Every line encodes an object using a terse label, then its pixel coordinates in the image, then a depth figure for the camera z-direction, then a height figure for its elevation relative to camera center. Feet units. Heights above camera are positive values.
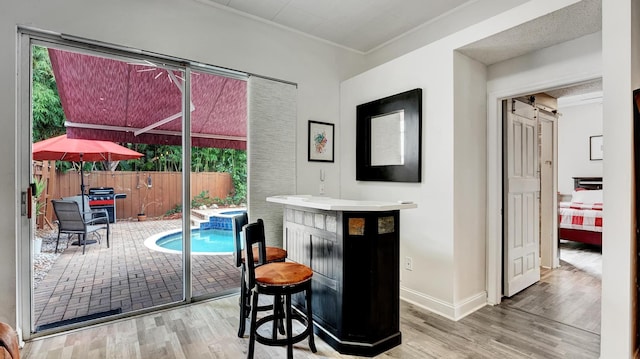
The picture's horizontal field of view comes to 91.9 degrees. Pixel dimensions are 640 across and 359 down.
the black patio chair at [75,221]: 8.85 -1.26
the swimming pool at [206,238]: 10.57 -2.22
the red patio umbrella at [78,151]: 8.30 +0.82
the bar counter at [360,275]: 7.20 -2.31
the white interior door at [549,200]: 13.65 -1.05
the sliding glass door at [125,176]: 8.37 +0.09
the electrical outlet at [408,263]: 10.52 -2.95
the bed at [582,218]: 16.65 -2.32
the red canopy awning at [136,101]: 8.79 +2.50
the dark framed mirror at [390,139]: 10.15 +1.42
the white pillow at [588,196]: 18.93 -1.27
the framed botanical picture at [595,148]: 22.18 +2.05
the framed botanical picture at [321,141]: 12.69 +1.53
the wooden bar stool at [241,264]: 7.89 -2.22
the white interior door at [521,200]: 10.59 -0.87
